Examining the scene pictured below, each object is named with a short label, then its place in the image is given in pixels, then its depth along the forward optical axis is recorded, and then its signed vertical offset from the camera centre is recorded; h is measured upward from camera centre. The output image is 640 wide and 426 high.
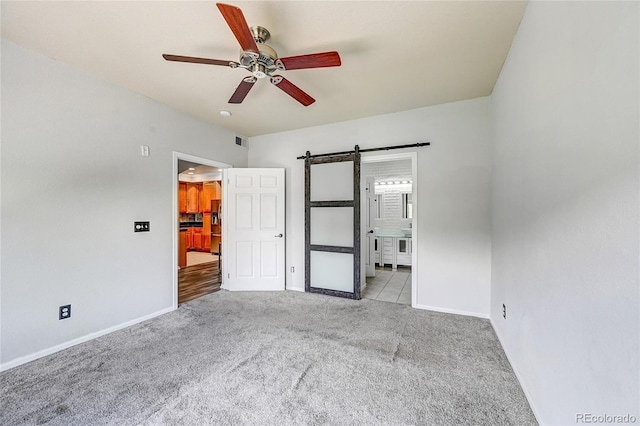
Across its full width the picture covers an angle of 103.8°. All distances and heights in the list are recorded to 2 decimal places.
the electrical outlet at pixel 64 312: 2.29 -0.92
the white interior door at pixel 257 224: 4.09 -0.20
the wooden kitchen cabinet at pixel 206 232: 8.12 -0.66
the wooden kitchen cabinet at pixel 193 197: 8.54 +0.51
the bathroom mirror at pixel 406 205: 6.06 +0.18
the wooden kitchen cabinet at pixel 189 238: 8.34 -0.90
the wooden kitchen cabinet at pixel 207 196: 8.27 +0.53
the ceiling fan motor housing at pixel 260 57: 1.79 +1.12
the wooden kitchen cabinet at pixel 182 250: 5.81 -0.90
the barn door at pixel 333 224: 3.66 -0.19
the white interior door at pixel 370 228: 4.92 -0.33
